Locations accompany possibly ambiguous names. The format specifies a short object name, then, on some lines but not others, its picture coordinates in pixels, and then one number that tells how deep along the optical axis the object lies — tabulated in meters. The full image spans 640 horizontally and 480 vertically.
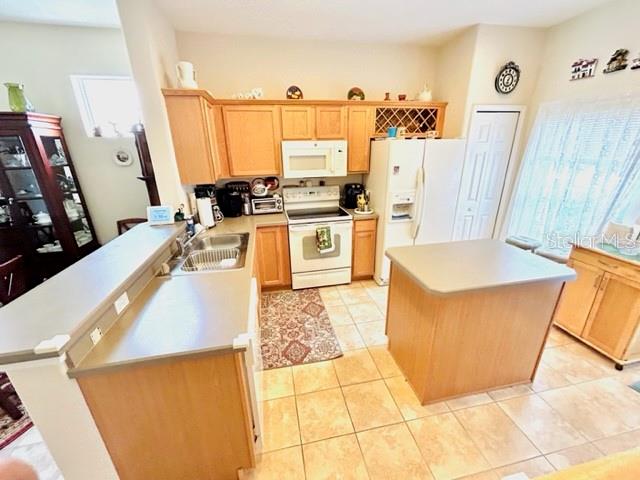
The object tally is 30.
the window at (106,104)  2.95
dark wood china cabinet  2.63
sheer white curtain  2.17
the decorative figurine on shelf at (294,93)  2.96
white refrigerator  2.80
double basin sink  1.91
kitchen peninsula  0.94
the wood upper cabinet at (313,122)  2.87
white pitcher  2.20
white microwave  2.90
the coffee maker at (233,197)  3.05
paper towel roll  2.56
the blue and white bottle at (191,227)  2.33
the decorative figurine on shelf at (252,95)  2.77
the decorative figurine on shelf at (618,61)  2.17
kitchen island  1.50
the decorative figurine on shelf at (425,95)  3.18
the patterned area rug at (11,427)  1.56
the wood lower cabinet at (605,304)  1.86
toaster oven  3.17
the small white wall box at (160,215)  2.16
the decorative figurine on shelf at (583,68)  2.38
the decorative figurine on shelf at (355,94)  3.12
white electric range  2.92
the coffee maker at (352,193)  3.38
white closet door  3.00
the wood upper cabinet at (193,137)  2.23
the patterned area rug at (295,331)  2.17
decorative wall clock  2.83
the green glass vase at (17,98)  2.47
